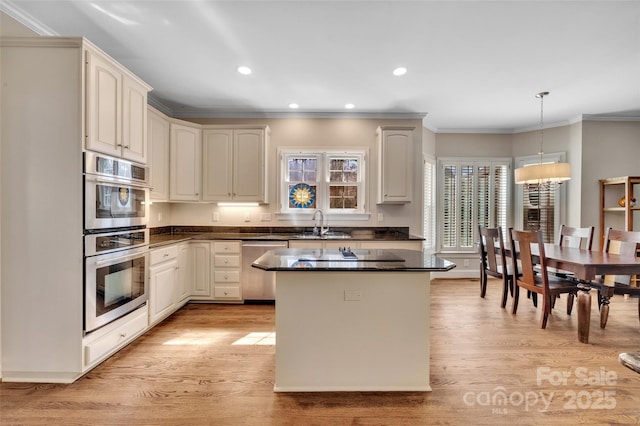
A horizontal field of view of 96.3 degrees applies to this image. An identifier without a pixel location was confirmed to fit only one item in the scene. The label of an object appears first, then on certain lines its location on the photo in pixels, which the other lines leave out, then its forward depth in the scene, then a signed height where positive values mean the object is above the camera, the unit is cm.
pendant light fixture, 343 +49
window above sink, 442 +46
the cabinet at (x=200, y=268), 374 -75
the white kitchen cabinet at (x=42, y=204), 203 +3
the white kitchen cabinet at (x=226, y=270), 375 -77
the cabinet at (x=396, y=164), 415 +69
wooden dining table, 256 -50
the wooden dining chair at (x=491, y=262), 362 -68
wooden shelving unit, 430 +14
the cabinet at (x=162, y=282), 296 -79
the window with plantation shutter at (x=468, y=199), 524 +24
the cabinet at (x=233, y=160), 407 +72
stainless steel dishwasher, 375 -85
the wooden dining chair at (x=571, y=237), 362 -33
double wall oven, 210 -22
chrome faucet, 415 -22
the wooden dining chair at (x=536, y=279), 296 -76
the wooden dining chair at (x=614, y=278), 285 -75
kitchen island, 192 -80
